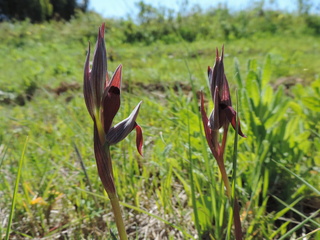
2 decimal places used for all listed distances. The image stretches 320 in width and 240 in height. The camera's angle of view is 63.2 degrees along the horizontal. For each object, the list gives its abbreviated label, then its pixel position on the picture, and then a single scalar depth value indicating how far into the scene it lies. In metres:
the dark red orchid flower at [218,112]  0.16
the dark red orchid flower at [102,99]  0.15
